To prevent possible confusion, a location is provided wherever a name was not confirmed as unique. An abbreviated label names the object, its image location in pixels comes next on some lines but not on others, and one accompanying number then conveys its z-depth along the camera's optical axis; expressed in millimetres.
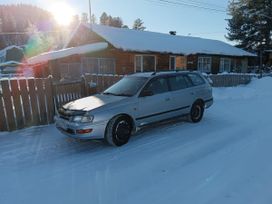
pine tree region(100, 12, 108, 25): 79925
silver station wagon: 5254
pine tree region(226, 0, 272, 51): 37625
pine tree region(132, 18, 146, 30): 76994
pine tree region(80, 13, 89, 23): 83781
